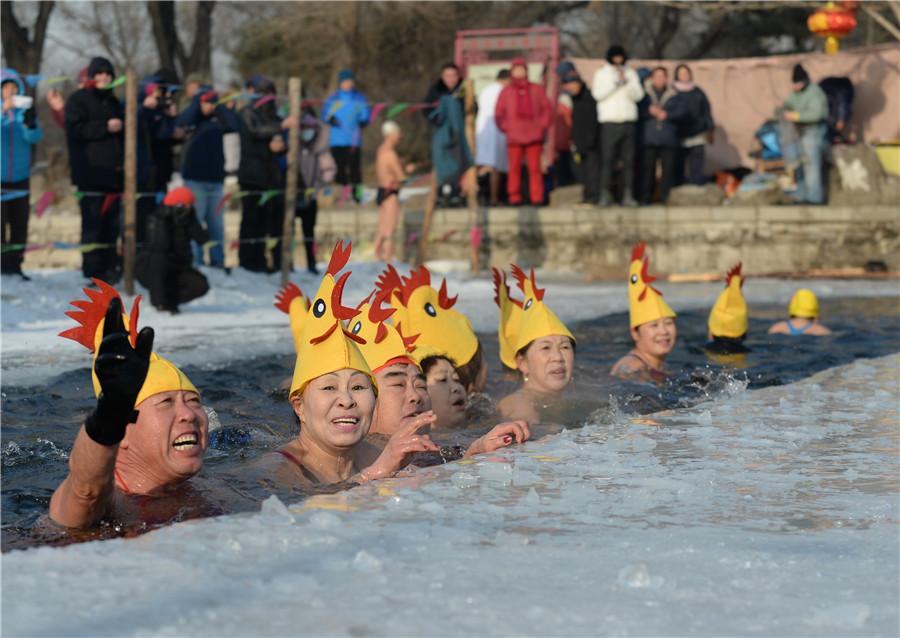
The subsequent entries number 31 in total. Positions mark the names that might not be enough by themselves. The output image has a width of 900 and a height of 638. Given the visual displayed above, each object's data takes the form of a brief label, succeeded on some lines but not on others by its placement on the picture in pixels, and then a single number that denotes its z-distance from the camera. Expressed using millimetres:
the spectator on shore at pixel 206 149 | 13562
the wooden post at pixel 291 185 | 14453
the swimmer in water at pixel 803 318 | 11578
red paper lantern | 18906
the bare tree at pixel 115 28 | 38228
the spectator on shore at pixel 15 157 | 12102
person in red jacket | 17266
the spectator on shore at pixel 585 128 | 17516
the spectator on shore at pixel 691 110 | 18094
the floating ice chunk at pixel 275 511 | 4129
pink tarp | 21625
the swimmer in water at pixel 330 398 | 5410
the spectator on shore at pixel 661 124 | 17703
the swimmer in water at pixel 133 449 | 4195
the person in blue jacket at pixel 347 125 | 16734
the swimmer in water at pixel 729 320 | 10266
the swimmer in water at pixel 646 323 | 9227
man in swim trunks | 16750
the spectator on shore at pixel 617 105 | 17125
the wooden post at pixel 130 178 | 12562
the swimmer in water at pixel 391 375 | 6281
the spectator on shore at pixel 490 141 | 18500
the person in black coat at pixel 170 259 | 11938
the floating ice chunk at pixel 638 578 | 3547
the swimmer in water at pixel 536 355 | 7621
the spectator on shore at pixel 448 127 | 17281
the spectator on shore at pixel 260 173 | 14438
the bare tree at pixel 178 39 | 28922
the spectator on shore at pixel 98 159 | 12469
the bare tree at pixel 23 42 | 26891
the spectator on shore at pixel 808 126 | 18125
